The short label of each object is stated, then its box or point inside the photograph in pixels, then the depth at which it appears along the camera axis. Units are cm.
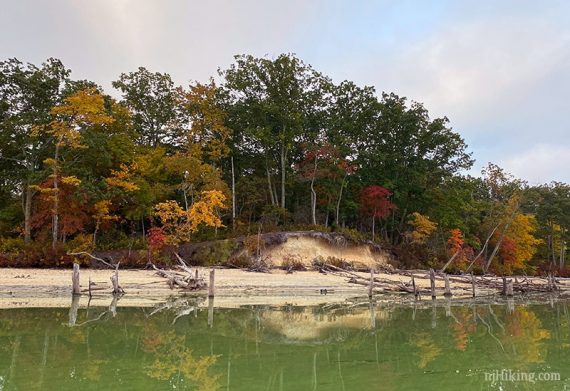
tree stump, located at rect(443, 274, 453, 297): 2294
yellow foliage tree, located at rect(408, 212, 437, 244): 3812
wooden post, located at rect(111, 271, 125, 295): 1881
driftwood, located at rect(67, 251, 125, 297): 1880
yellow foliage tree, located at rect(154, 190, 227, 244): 2923
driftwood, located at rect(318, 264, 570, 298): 2331
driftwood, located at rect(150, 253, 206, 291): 2112
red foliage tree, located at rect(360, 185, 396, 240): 3844
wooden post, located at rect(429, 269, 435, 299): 2159
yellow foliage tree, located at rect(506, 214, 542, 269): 4325
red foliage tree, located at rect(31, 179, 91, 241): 2739
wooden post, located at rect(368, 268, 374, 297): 2190
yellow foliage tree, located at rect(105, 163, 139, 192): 2866
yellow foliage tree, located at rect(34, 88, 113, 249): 2675
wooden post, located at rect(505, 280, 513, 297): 2433
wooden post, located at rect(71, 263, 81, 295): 1796
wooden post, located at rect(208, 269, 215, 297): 1941
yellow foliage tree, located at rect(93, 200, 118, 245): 2809
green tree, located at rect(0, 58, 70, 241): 2778
